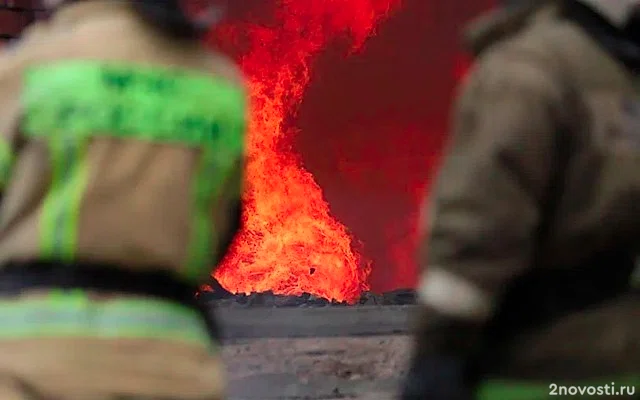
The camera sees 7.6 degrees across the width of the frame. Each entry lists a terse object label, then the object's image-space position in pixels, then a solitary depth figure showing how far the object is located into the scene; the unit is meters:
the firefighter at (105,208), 8.63
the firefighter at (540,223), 8.55
